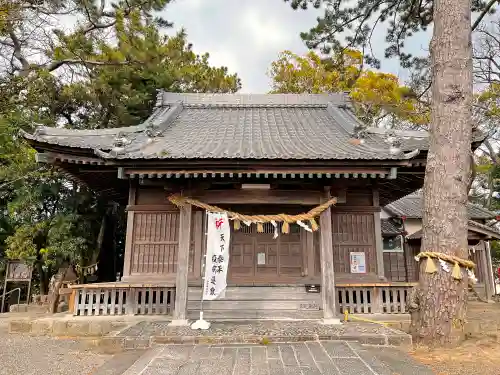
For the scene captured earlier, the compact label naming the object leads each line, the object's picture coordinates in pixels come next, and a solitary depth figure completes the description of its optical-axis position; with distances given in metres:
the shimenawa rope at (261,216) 7.24
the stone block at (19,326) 7.61
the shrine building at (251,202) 7.01
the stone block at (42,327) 7.48
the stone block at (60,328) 7.44
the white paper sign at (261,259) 9.01
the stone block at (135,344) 5.84
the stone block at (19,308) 11.95
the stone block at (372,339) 5.93
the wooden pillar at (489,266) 14.86
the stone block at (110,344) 6.04
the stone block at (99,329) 7.40
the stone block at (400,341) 5.80
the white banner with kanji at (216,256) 6.78
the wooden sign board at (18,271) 12.41
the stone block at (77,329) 7.42
